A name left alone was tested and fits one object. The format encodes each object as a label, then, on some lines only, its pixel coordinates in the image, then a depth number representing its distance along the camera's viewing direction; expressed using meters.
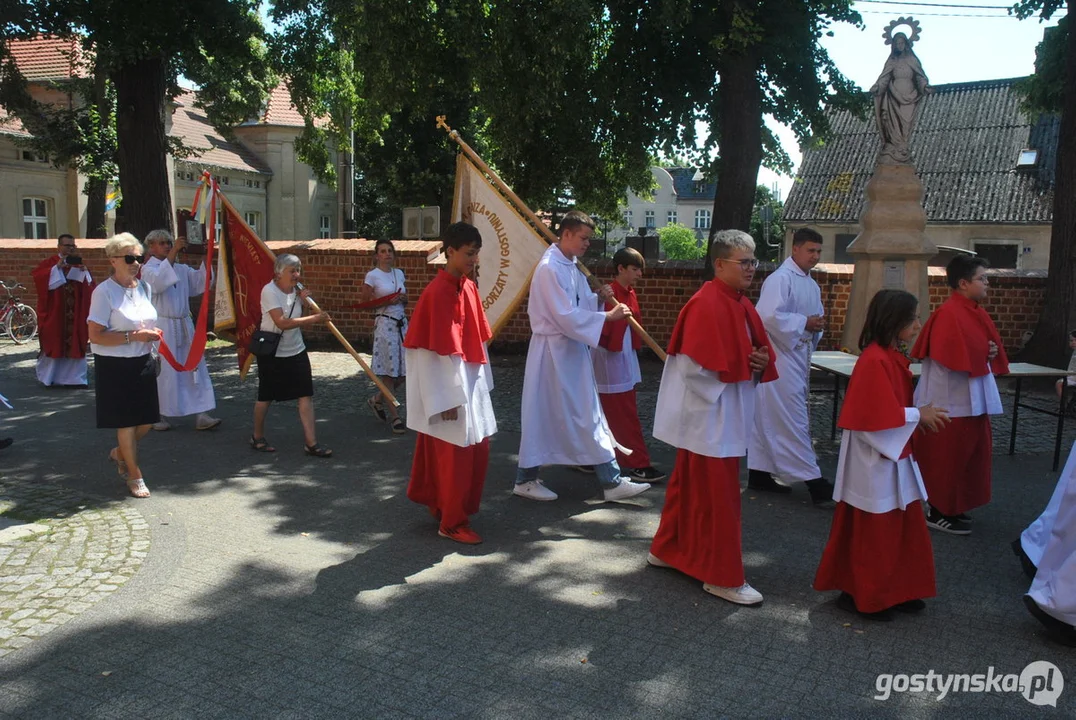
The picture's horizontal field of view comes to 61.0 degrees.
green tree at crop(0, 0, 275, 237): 12.65
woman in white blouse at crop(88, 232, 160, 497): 6.17
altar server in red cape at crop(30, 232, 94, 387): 10.99
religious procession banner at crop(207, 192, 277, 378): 8.00
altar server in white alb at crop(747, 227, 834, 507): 6.41
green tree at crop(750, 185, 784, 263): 45.74
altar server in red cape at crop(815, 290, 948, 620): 4.33
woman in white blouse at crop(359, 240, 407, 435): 8.72
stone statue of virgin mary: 10.56
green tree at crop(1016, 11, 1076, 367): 11.30
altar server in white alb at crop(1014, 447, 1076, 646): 4.05
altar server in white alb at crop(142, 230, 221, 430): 8.13
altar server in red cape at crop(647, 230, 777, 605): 4.61
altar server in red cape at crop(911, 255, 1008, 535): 5.84
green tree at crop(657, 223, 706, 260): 59.34
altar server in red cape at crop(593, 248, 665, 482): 6.87
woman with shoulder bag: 7.50
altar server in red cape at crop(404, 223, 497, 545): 5.39
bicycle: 15.66
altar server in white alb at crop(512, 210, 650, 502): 6.19
